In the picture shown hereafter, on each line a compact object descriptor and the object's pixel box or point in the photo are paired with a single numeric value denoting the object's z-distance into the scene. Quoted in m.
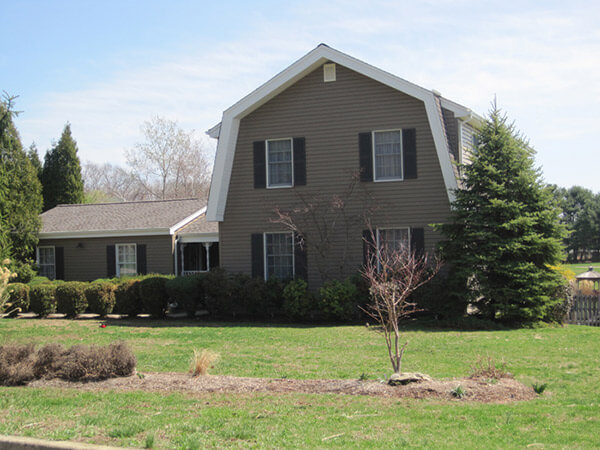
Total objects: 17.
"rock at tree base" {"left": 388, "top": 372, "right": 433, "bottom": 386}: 7.52
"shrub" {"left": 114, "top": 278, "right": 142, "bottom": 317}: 18.61
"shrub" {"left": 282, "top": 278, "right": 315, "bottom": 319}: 16.23
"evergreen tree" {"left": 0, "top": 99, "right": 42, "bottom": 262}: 21.92
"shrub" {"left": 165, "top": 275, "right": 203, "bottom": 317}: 17.67
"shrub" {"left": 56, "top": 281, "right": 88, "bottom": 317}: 18.75
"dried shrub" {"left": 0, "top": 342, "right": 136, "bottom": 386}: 8.53
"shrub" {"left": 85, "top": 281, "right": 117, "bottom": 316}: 18.53
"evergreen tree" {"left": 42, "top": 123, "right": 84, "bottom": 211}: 31.14
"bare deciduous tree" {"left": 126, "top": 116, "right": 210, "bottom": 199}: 46.53
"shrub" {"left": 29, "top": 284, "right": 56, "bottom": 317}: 19.06
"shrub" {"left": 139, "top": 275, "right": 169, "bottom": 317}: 18.06
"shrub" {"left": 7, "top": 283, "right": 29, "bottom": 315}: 19.31
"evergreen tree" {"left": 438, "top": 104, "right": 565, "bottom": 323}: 14.38
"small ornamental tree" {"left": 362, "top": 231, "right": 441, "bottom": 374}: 7.89
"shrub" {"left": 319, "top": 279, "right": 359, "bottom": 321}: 15.78
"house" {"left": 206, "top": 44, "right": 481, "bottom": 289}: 16.70
